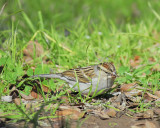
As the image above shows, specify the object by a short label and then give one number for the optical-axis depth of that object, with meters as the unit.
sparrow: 7.57
